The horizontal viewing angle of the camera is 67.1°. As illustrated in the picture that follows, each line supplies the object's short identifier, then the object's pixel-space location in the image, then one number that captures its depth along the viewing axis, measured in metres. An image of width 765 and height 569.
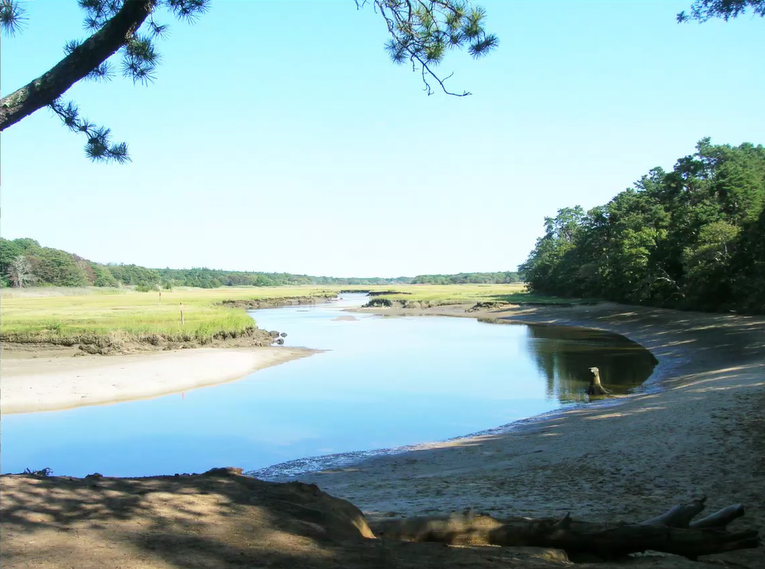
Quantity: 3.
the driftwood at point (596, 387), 18.39
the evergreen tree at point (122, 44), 4.27
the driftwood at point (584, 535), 4.66
